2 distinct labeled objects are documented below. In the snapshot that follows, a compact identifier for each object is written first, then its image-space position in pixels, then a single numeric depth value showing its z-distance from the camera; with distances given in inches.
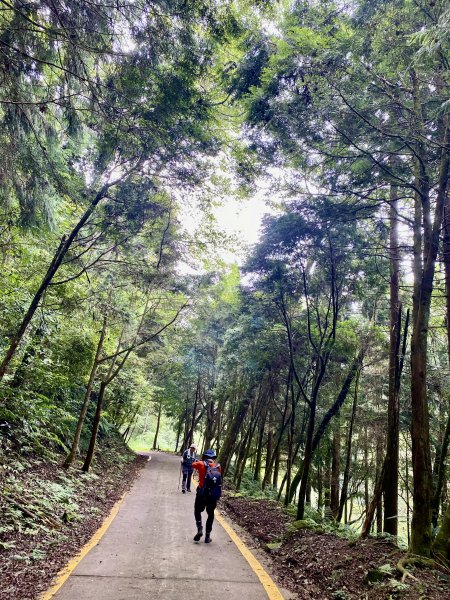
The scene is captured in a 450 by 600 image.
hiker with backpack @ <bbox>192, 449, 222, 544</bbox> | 268.2
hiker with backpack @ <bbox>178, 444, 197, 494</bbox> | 504.4
